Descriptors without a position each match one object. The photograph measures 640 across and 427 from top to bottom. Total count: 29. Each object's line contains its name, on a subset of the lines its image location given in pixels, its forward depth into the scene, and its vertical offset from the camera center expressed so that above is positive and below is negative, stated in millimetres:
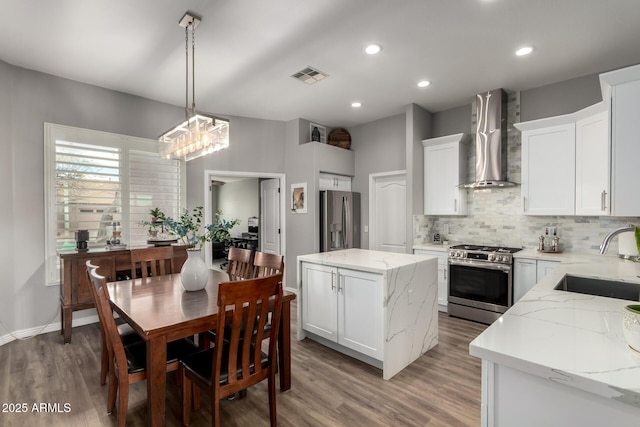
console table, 3182 -677
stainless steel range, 3535 -873
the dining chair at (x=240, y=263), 2889 -519
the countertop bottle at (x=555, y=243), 3584 -398
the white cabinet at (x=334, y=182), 5043 +476
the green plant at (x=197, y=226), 2305 -141
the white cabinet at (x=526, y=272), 3321 -701
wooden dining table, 1637 -622
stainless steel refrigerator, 4906 -173
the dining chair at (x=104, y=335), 1819 -874
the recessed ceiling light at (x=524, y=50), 2898 +1520
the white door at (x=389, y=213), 4957 -60
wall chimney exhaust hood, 3895 +899
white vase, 2336 -484
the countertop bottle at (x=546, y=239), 3744 -373
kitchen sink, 2004 -539
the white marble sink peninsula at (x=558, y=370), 814 -451
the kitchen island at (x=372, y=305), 2494 -854
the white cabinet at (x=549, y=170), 3404 +455
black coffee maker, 3350 -326
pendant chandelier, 2572 +678
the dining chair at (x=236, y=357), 1609 -864
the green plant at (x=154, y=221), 3848 -139
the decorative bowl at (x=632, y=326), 902 -352
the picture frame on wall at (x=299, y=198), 4992 +197
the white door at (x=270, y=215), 5375 -98
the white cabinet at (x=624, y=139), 2055 +477
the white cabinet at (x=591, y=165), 3061 +463
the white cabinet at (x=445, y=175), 4285 +493
